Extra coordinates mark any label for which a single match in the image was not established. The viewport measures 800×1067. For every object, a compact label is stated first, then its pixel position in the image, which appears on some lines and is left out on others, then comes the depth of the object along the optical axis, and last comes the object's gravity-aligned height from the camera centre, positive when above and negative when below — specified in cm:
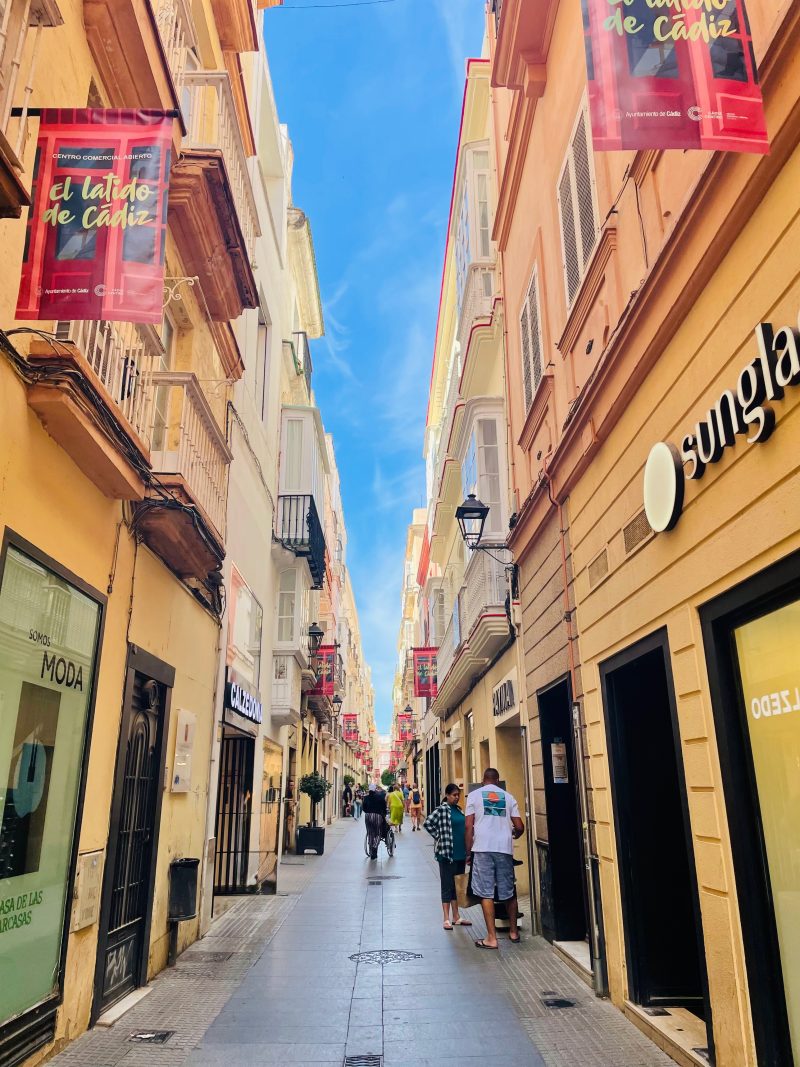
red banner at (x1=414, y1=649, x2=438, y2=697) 2986 +473
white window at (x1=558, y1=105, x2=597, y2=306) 745 +551
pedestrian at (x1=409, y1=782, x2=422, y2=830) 3419 -34
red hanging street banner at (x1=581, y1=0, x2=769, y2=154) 381 +340
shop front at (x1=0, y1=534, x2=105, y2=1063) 473 +21
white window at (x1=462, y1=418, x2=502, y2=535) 1308 +529
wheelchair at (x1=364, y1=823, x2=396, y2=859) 1900 -97
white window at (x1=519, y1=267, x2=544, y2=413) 987 +555
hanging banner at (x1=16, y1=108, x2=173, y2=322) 475 +342
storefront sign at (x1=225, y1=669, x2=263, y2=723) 1140 +154
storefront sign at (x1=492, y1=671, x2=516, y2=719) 1248 +165
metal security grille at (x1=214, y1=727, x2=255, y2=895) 1311 -22
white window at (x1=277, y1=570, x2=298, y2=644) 1930 +459
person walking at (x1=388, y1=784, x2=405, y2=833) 2276 -11
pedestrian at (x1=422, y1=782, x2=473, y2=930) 1002 -56
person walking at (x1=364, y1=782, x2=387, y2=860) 1906 -34
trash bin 811 -82
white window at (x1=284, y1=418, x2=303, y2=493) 1856 +766
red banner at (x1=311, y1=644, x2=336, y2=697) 2618 +442
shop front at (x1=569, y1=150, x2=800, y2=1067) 394 +76
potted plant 2042 -86
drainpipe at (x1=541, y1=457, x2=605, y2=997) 663 +9
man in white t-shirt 881 -52
